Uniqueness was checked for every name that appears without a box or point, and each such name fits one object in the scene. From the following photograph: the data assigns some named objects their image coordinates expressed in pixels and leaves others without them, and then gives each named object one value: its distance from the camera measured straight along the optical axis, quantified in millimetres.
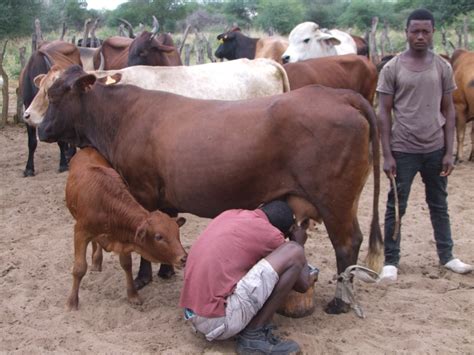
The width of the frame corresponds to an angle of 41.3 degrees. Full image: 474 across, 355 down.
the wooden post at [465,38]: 17106
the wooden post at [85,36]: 14255
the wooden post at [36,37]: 13453
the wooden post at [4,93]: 11593
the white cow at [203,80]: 6152
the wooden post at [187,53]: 15008
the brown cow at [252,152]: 4258
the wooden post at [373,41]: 14711
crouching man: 3807
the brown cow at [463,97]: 9023
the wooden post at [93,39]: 15148
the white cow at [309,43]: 10602
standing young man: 4859
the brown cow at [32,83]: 8500
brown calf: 4234
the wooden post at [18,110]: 11781
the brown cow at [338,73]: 8516
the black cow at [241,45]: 11460
